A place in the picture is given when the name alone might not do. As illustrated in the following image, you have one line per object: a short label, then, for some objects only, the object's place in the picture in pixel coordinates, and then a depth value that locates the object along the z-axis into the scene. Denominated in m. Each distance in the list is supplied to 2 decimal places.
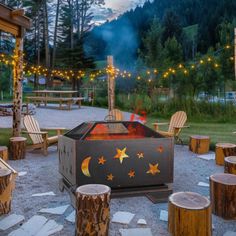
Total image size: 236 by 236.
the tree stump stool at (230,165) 3.56
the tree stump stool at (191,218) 2.27
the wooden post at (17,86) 5.86
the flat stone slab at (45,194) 3.40
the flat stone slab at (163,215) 2.78
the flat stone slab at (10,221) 2.60
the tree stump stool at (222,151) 4.58
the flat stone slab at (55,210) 2.90
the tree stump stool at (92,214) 2.36
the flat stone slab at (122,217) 2.71
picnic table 14.39
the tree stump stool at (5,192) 2.86
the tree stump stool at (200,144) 5.44
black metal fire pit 3.16
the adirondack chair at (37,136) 5.34
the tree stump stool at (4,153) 4.70
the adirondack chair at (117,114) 6.75
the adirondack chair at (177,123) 6.05
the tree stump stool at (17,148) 5.04
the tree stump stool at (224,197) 2.77
